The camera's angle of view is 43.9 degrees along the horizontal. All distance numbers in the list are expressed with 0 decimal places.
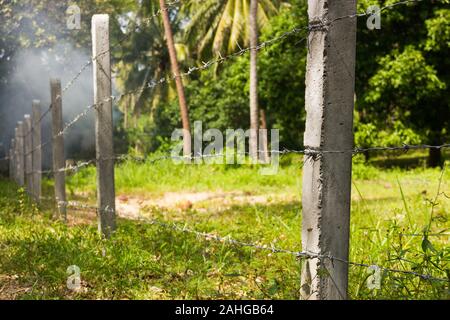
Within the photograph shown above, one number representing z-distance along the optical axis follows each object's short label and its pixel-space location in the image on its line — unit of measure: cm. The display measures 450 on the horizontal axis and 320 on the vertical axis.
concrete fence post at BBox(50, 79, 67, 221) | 638
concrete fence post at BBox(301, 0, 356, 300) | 225
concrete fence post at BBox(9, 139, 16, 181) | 1380
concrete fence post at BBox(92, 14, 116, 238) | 461
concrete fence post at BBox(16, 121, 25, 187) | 1055
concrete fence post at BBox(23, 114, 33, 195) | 904
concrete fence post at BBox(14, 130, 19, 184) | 1172
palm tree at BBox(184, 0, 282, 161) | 2295
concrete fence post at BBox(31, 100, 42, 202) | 825
